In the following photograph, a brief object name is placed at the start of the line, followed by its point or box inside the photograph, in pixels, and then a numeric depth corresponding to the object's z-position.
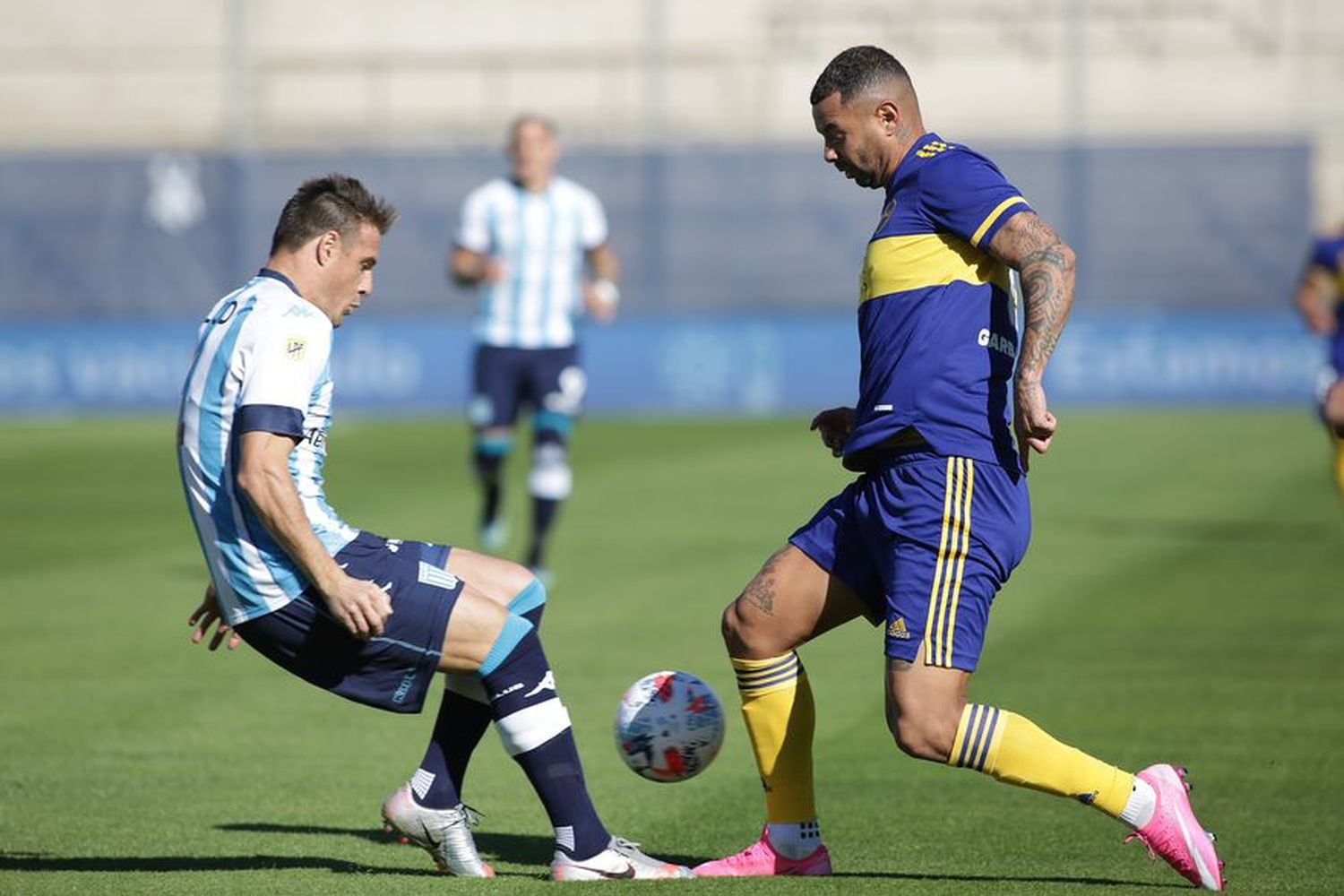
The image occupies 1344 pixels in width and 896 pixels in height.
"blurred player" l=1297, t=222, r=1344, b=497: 26.98
